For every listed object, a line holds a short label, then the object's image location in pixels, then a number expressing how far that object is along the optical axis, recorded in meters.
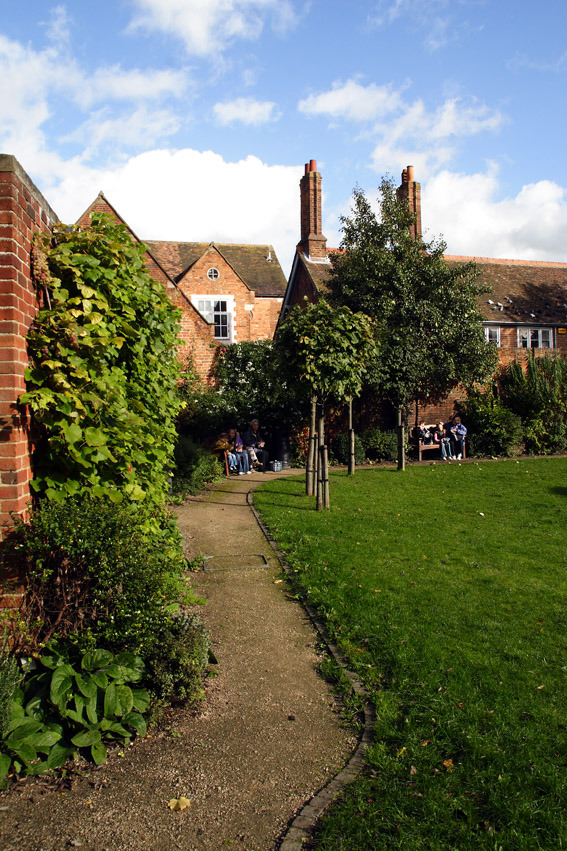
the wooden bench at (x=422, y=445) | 18.82
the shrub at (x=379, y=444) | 18.38
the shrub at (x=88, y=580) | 3.63
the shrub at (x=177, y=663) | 3.80
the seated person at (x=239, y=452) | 15.59
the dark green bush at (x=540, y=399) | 20.61
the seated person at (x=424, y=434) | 19.19
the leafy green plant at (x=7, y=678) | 3.13
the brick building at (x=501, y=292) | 24.02
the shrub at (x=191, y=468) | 12.13
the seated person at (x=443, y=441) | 19.08
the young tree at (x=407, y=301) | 18.17
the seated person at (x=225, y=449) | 15.44
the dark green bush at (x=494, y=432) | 19.56
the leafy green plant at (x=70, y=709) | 3.17
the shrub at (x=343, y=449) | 17.53
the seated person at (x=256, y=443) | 16.38
